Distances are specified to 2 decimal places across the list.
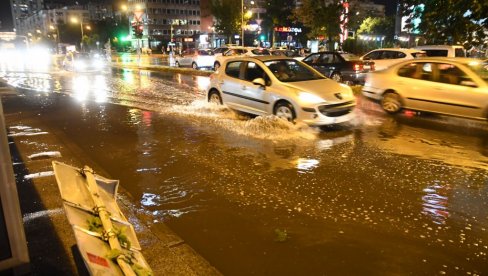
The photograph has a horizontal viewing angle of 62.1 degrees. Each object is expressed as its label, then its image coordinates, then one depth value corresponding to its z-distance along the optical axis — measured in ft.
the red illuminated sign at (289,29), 241.96
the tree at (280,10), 236.63
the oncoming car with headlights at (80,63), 92.99
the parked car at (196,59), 95.66
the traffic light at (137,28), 90.17
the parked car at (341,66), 58.95
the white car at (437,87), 29.68
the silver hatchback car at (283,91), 28.78
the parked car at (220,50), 97.26
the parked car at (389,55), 56.95
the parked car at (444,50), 56.54
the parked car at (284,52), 89.04
